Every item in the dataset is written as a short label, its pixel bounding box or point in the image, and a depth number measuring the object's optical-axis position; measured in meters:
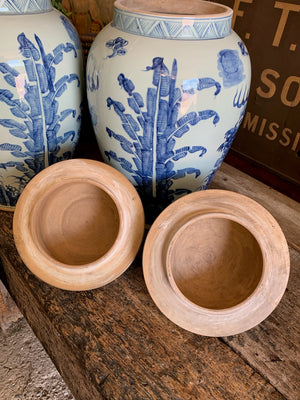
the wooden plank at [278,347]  0.54
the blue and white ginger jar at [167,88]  0.55
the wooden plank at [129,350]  0.53
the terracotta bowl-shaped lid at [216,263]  0.54
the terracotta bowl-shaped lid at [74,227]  0.59
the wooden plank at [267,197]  0.82
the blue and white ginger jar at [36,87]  0.62
